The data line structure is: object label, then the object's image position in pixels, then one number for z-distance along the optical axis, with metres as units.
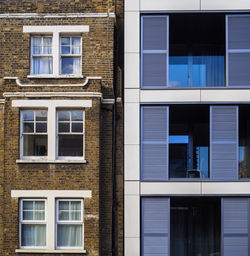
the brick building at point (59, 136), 11.98
